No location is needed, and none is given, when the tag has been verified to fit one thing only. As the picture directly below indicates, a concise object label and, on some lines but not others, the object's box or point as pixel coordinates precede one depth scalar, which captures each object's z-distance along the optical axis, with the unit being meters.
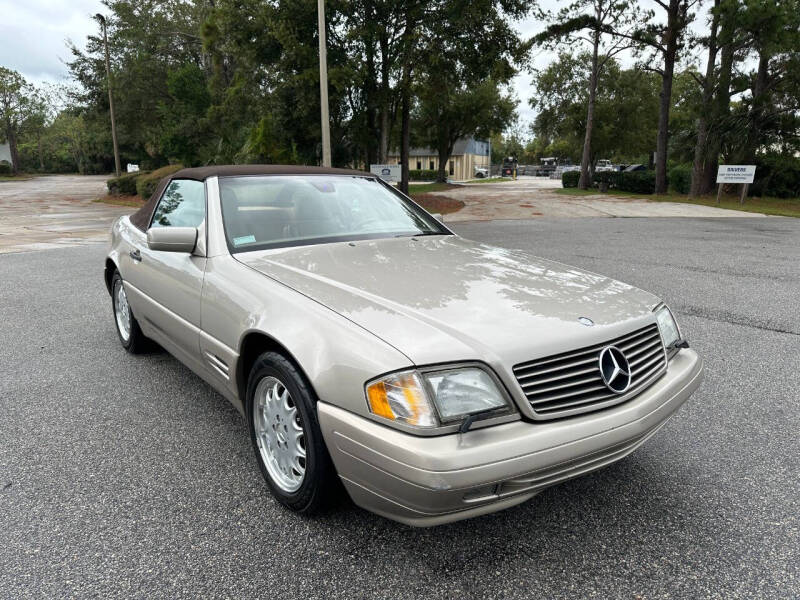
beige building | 77.00
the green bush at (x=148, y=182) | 26.08
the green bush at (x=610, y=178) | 29.77
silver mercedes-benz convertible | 1.87
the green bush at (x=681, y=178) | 25.48
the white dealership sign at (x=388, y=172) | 15.75
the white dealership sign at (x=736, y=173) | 19.86
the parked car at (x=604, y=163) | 73.38
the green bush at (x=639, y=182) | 27.39
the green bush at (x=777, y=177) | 22.48
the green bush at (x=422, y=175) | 60.56
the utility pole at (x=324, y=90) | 13.37
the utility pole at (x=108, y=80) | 29.35
